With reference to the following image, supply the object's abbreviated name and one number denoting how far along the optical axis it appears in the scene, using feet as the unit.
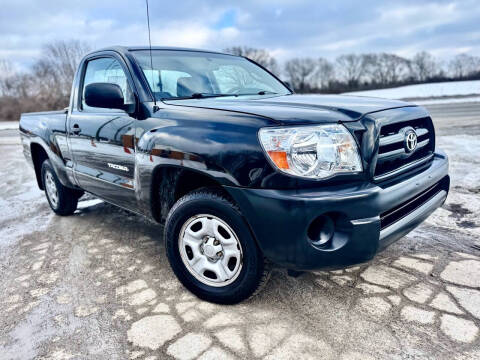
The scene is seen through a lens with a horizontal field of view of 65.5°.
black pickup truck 6.25
